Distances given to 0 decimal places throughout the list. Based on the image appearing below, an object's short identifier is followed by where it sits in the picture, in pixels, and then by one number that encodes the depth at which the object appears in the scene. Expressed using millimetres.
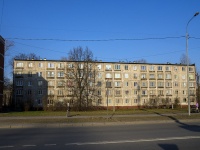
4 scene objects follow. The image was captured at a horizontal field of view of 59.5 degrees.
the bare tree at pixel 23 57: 57669
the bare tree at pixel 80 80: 38299
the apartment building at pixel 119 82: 48024
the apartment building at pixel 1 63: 30818
